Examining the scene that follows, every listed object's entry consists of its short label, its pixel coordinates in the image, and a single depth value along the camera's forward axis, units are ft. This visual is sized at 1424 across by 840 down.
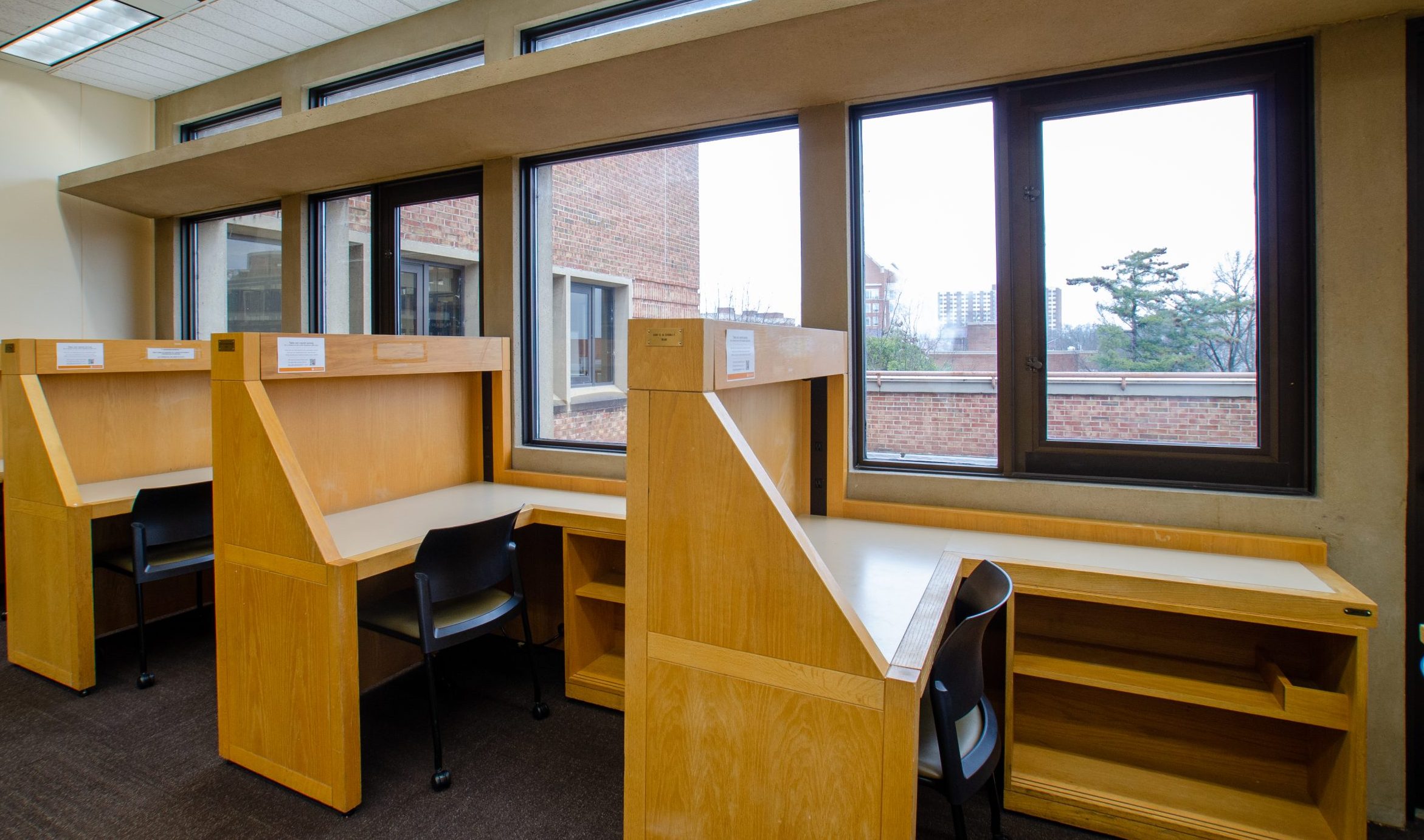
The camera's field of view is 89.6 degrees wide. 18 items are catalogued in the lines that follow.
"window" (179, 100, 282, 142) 14.43
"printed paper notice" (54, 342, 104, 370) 9.76
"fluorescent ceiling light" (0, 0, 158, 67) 11.35
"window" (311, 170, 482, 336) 11.93
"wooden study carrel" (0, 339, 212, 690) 9.23
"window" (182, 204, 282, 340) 14.55
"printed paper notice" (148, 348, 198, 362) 10.76
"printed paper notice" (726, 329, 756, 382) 5.28
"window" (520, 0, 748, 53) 10.07
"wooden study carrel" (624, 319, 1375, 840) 4.84
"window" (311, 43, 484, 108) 11.79
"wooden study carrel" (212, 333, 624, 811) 6.86
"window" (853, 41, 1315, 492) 7.23
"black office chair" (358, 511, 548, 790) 7.23
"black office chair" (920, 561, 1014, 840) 4.91
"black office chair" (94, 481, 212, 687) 9.27
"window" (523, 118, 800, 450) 9.71
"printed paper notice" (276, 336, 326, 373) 7.27
